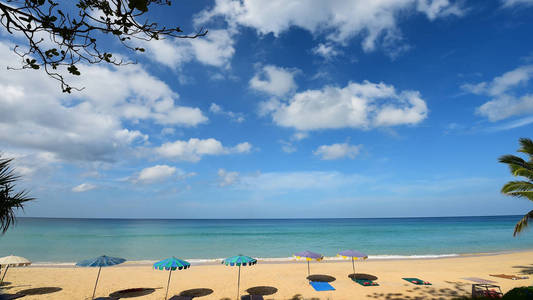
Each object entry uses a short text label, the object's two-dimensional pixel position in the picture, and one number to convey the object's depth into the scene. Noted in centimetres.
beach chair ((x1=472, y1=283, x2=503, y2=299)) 1016
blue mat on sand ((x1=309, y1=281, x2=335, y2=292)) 1254
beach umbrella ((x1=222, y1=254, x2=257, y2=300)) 1123
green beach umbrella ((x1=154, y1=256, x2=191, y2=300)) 1043
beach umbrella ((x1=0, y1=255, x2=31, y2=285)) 1175
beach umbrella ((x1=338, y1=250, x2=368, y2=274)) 1333
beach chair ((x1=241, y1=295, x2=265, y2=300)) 1052
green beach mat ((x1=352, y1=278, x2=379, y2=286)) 1320
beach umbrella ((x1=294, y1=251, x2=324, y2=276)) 1311
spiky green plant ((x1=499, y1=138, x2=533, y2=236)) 1275
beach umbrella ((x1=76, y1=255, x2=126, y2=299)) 1056
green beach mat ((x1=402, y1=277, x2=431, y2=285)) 1310
